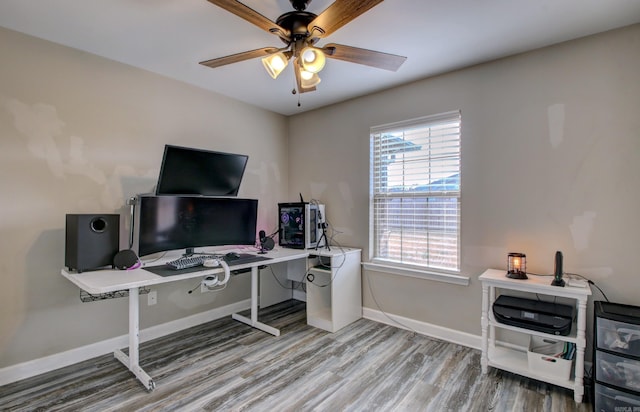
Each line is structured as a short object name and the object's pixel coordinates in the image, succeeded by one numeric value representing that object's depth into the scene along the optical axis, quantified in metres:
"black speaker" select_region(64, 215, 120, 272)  2.11
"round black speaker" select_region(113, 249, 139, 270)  2.23
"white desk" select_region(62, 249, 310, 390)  1.89
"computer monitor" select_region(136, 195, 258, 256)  2.52
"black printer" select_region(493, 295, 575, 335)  2.00
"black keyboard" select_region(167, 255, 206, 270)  2.39
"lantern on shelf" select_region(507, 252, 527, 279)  2.23
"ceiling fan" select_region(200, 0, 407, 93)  1.48
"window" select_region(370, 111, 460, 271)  2.82
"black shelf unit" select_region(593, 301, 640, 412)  1.74
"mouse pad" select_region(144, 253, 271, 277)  2.25
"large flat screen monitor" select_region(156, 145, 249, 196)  2.58
